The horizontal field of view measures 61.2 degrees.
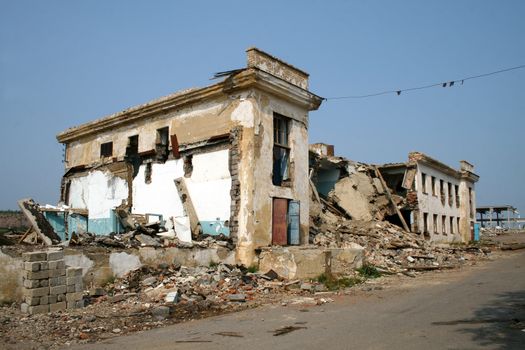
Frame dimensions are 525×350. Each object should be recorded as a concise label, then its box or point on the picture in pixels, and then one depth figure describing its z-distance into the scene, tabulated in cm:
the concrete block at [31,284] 885
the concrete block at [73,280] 936
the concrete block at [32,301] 881
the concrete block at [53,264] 913
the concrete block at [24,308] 887
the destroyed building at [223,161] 1392
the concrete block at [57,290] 912
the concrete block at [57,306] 909
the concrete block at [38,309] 881
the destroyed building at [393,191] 2398
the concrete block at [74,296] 932
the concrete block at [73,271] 933
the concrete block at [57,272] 913
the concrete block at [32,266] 885
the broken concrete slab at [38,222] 1409
